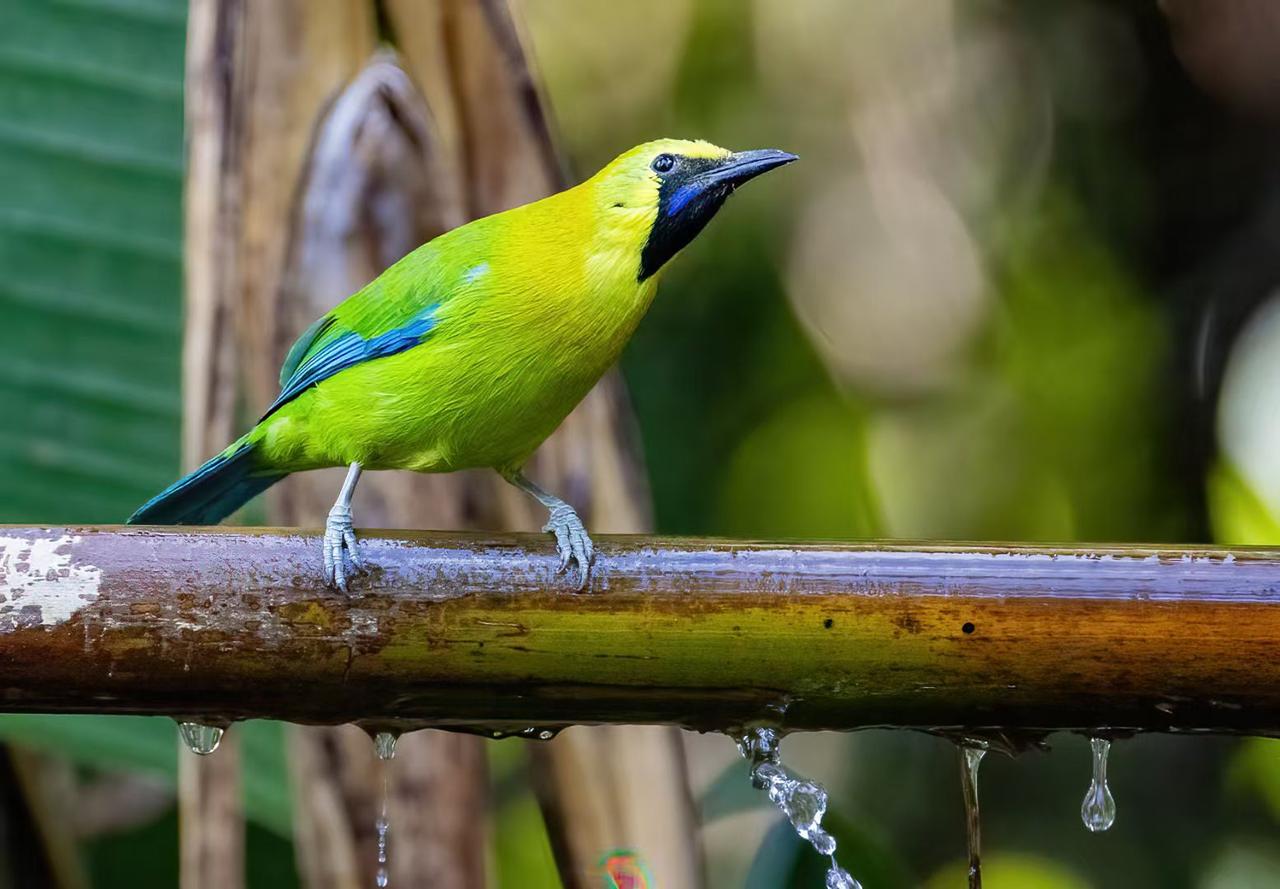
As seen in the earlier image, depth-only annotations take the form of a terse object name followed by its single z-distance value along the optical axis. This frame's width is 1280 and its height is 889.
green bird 4.33
